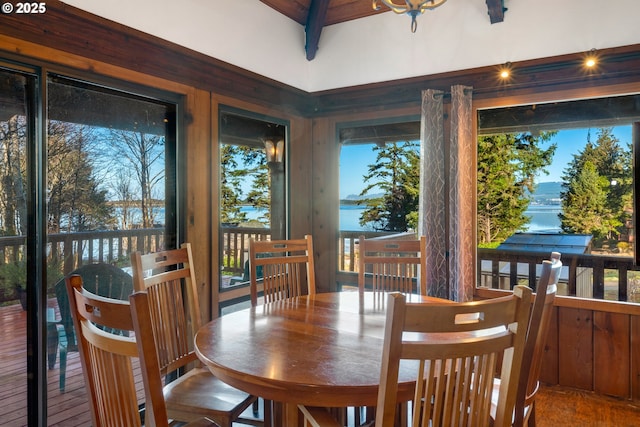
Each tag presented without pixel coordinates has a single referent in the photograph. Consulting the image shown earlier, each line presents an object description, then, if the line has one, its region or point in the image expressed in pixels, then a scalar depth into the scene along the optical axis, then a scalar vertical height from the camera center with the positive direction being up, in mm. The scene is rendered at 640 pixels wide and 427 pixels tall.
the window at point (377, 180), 3799 +291
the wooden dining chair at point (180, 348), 1831 -688
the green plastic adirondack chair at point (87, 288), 2264 -465
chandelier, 1972 +995
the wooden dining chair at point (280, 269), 2590 -381
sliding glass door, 2086 +85
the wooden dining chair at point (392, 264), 2693 -358
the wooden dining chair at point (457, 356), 1062 -393
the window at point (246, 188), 3350 +212
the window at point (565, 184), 3078 +194
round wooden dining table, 1317 -540
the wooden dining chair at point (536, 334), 1406 -463
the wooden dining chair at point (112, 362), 1104 -424
